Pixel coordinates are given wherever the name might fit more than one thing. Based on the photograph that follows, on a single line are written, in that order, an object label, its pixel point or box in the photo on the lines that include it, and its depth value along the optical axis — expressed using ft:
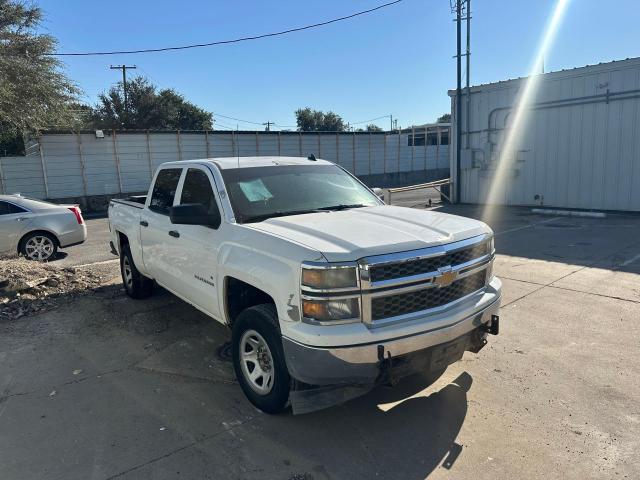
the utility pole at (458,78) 55.06
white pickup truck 9.84
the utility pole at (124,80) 149.59
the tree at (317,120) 215.10
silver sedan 30.04
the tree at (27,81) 60.90
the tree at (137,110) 148.97
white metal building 43.27
